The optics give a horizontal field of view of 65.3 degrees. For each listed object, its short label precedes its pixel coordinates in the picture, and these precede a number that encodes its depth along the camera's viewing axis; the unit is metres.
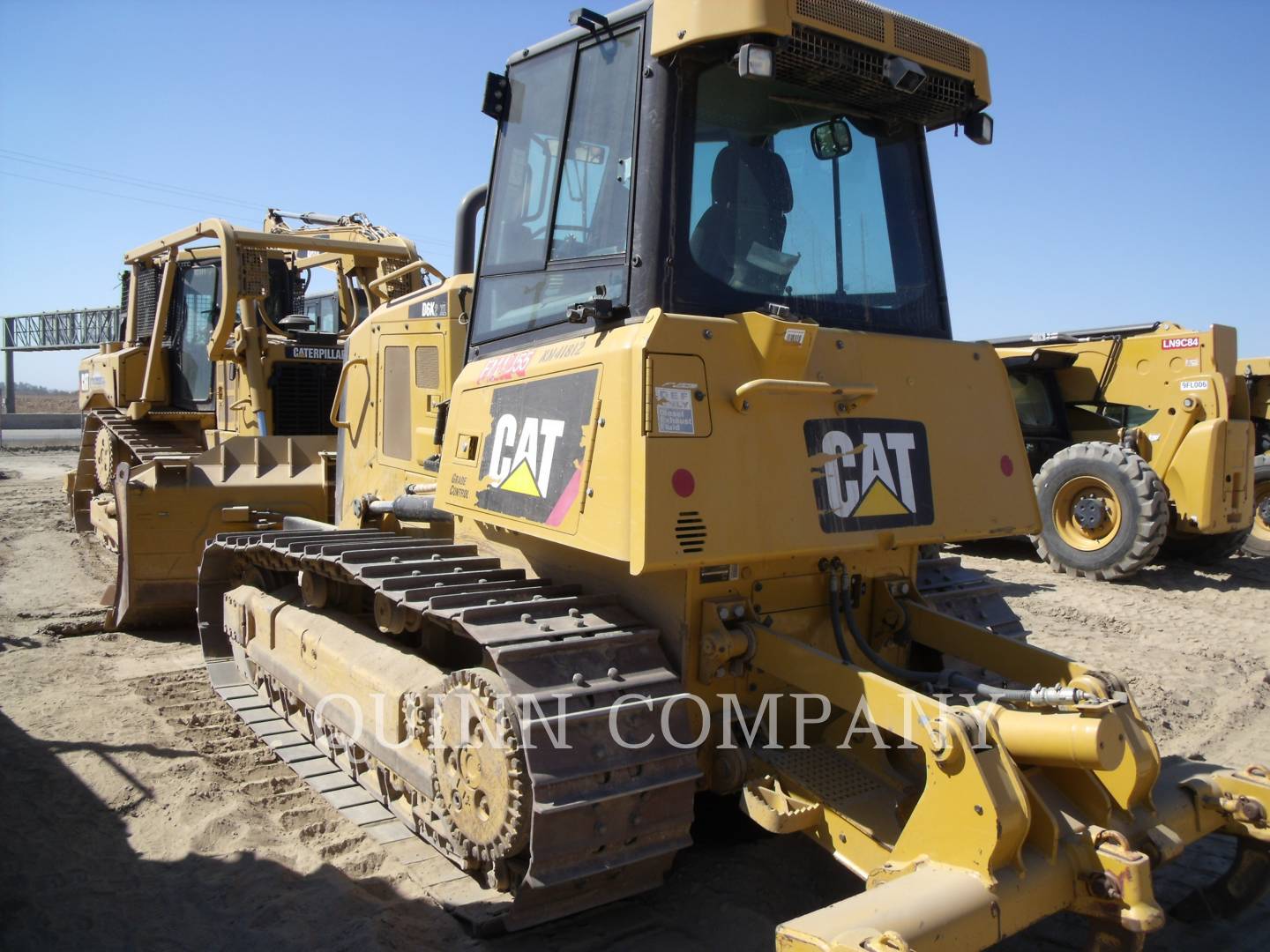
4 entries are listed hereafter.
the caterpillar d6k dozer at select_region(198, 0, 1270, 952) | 2.88
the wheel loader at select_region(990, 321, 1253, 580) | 10.23
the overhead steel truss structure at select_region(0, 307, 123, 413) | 40.75
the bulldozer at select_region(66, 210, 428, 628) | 7.31
